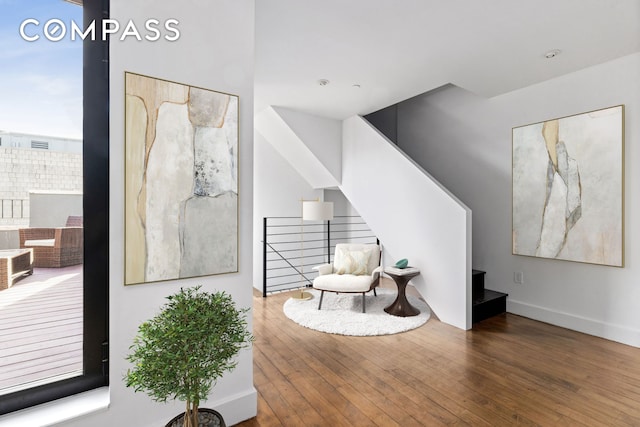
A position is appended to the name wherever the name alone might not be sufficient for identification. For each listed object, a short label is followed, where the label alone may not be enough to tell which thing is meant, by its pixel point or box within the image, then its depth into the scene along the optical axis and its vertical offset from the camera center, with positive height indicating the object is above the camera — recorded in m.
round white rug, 3.20 -1.19
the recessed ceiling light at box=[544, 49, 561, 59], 2.72 +1.47
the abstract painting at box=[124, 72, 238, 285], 1.57 +0.20
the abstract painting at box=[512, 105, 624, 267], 2.88 +0.27
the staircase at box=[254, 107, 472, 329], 3.29 +0.27
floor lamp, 4.30 +0.06
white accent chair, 3.64 -0.74
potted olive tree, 1.09 -0.50
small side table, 3.48 -0.87
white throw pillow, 3.99 -0.63
